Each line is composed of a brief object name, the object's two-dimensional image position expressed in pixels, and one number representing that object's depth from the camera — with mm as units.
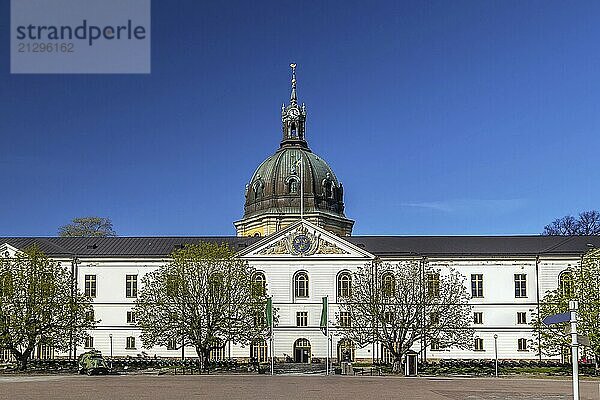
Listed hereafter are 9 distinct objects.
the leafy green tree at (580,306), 71500
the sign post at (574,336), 28047
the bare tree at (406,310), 81125
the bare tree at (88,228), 122812
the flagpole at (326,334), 75325
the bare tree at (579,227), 123625
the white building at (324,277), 89000
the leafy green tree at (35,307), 75812
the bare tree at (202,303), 80938
